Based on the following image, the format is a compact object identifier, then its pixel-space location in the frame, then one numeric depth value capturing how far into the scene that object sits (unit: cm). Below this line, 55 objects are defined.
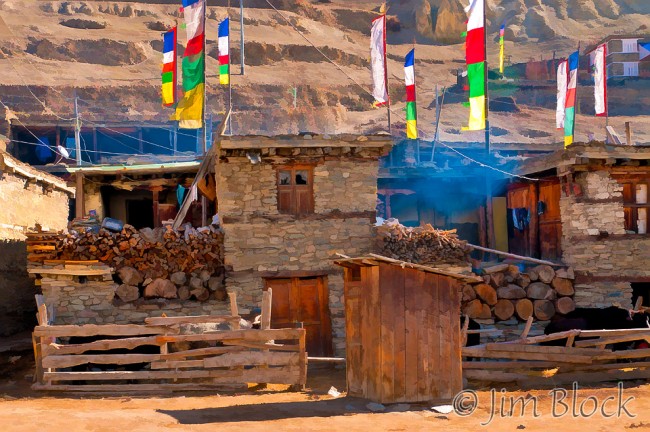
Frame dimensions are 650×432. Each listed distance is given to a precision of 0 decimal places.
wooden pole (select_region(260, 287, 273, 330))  1383
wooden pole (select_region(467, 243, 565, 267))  1827
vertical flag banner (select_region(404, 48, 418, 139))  2159
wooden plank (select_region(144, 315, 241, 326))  1390
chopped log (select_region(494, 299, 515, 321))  1802
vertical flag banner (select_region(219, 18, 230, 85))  2261
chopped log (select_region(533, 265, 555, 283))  1820
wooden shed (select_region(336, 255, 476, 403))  1174
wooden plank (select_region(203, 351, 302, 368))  1380
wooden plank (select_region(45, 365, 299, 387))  1382
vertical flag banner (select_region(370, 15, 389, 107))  2130
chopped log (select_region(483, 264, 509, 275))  1809
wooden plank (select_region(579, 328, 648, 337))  1501
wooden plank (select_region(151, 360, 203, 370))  1398
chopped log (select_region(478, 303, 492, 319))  1797
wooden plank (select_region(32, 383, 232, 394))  1356
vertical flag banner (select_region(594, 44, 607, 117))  2277
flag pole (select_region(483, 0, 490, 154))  2022
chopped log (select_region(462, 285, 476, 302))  1798
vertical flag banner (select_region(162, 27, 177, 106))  2012
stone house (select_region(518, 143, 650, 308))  1814
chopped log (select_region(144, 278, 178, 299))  1716
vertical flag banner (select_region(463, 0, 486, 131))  2005
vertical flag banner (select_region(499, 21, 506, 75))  3510
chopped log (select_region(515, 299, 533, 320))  1800
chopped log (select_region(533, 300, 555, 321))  1803
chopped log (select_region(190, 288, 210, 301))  1728
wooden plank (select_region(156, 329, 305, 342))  1375
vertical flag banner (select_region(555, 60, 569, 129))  2177
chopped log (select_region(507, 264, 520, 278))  1819
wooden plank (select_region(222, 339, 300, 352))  1384
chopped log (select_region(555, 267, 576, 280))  1822
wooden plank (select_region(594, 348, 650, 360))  1501
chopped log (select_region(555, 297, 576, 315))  1805
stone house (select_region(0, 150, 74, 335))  2116
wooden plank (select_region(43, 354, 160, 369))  1393
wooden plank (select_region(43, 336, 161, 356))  1393
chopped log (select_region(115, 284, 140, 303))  1708
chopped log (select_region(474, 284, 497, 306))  1800
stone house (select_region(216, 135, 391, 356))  1748
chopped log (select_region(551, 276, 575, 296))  1820
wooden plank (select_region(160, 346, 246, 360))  1395
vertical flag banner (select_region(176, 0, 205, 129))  1855
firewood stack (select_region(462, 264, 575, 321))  1802
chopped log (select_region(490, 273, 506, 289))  1814
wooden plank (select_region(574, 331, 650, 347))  1503
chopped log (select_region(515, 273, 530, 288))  1825
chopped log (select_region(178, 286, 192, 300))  1727
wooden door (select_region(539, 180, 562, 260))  1959
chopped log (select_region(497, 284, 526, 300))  1809
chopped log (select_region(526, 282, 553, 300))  1814
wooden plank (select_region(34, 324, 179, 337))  1392
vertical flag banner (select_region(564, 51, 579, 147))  2080
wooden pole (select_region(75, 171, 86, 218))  1991
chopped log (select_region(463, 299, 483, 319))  1795
